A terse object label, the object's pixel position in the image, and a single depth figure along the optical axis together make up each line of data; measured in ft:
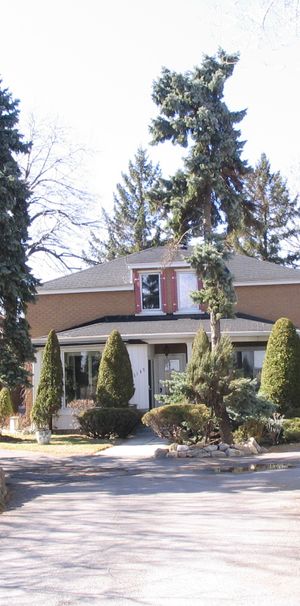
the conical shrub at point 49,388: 74.72
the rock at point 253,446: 53.36
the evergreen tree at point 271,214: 158.70
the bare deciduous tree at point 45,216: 125.80
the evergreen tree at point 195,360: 56.34
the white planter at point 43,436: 66.90
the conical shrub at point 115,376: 73.00
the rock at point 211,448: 52.94
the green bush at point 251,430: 57.39
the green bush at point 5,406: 81.41
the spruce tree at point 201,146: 61.82
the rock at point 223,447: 53.06
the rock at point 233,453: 52.54
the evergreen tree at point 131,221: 175.42
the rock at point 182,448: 52.95
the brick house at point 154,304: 85.35
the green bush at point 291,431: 58.23
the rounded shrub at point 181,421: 54.39
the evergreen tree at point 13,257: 50.06
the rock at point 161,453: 53.93
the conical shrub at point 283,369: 65.46
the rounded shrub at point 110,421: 67.72
